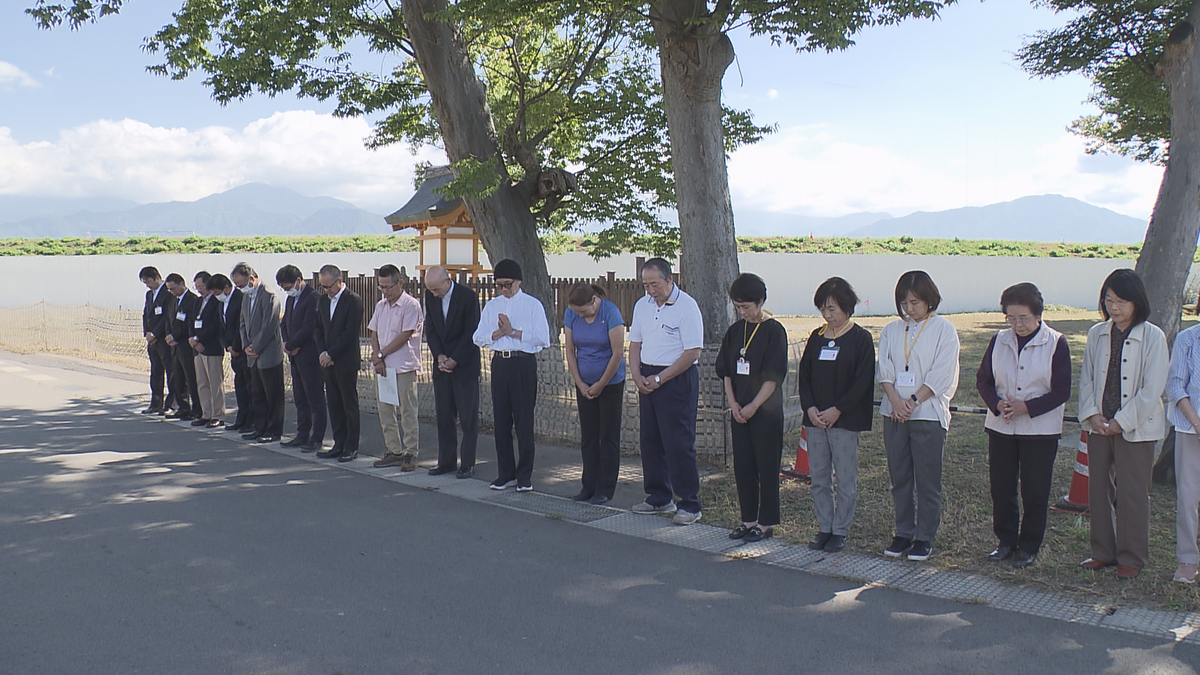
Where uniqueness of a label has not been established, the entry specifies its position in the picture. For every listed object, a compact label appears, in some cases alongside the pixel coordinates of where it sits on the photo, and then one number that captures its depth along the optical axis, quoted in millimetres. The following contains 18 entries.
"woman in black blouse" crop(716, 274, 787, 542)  6086
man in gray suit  10320
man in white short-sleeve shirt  6711
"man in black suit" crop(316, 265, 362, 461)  9289
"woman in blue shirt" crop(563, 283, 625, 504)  7254
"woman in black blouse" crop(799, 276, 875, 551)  5688
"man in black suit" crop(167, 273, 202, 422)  11680
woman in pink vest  5277
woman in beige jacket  5000
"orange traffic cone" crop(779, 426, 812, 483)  7727
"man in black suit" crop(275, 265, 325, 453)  9734
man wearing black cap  7754
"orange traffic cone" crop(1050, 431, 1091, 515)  6590
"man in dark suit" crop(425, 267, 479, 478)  8250
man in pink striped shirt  8844
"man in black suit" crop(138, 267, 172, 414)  12180
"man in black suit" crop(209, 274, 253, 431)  10930
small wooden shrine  19203
